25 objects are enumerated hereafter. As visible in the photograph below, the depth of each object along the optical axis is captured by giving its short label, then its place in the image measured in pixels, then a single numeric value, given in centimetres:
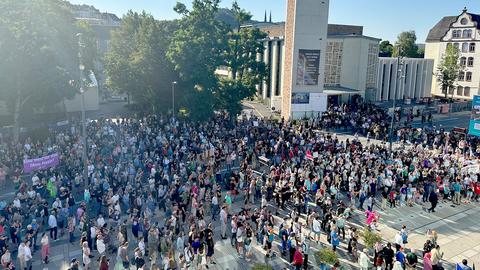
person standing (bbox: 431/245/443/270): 1405
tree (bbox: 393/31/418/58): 8988
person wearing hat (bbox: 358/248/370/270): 1390
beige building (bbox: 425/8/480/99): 6303
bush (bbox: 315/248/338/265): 1402
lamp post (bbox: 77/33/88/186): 1696
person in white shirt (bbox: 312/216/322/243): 1625
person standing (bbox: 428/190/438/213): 2039
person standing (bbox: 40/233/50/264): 1419
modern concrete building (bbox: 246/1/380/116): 5078
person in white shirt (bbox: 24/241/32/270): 1362
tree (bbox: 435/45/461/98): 6159
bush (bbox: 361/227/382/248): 1584
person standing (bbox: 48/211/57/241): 1574
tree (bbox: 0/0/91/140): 2753
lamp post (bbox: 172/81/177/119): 3666
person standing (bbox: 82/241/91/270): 1342
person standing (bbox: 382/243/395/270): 1427
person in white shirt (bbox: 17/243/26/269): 1360
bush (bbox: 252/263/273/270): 1324
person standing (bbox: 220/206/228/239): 1644
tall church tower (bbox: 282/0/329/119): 4056
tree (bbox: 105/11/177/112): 3828
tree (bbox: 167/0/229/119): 3512
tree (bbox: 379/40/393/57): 8928
